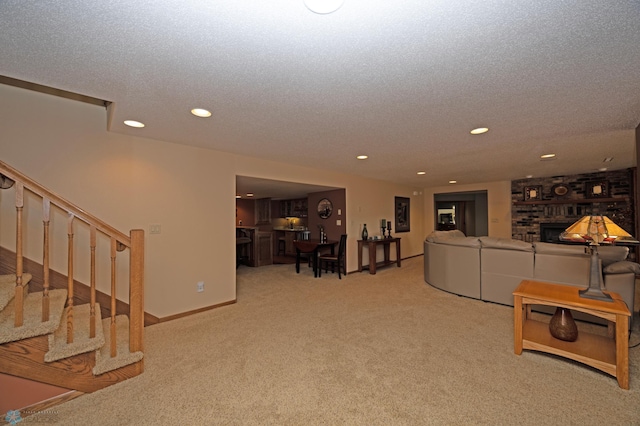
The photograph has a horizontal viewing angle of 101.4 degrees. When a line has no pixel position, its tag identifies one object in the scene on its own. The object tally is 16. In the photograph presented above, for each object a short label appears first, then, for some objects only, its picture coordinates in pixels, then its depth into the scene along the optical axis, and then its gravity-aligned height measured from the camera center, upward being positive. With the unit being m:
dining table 5.24 -0.61
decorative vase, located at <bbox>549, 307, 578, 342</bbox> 2.22 -0.95
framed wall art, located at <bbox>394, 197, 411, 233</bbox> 6.80 +0.07
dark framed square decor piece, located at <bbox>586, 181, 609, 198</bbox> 5.41 +0.56
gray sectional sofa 2.73 -0.63
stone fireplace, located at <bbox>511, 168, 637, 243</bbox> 5.30 +0.32
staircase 1.60 -0.65
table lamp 2.06 -0.17
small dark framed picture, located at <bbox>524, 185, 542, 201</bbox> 6.09 +0.55
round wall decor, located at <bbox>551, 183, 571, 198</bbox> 5.78 +0.58
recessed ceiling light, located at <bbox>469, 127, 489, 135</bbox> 2.61 +0.88
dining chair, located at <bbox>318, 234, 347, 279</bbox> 5.04 -0.83
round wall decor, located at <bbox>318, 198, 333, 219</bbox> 5.73 +0.20
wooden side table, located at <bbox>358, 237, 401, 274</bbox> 5.37 -0.75
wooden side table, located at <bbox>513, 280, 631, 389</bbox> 1.84 -1.02
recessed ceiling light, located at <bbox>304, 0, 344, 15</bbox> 1.04 +0.85
